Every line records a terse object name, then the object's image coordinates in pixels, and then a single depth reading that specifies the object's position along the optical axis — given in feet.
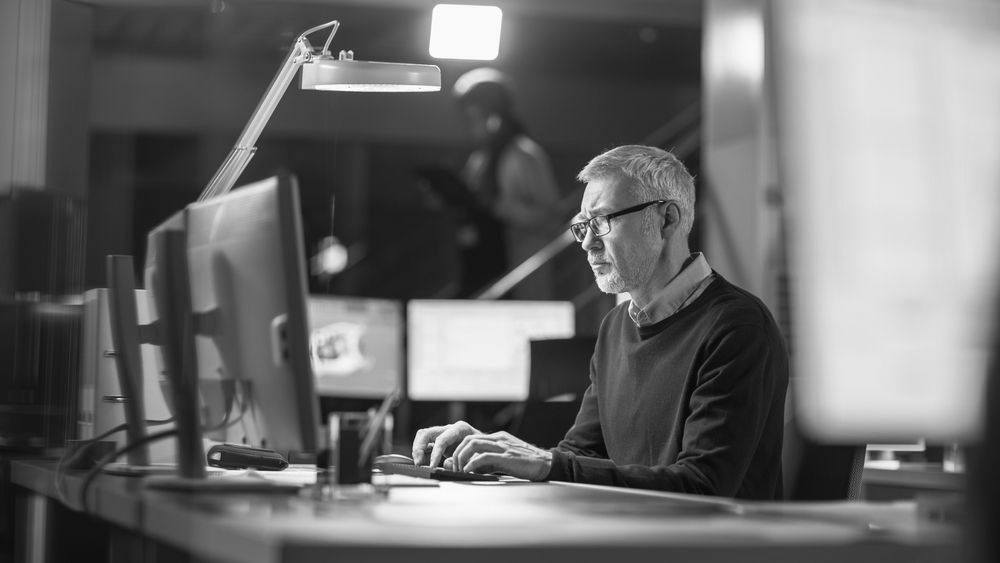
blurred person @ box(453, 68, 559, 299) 20.11
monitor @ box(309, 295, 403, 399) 16.90
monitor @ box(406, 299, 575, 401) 17.39
